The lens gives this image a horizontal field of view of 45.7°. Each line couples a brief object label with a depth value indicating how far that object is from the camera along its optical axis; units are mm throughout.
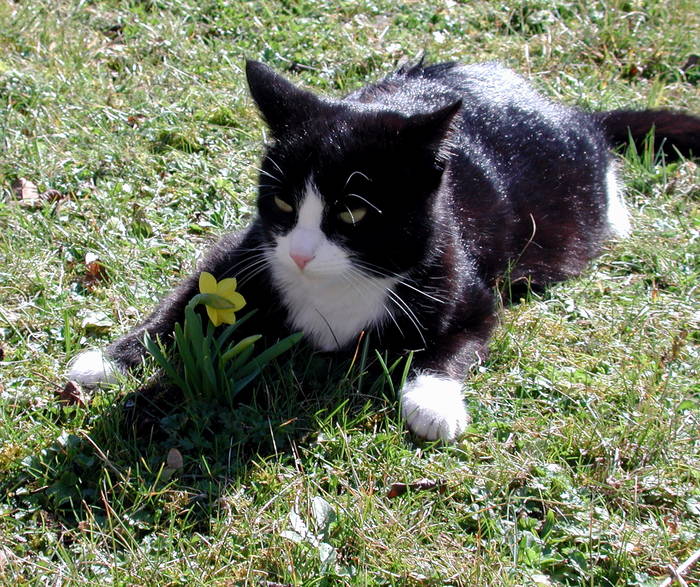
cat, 2461
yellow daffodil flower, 2545
